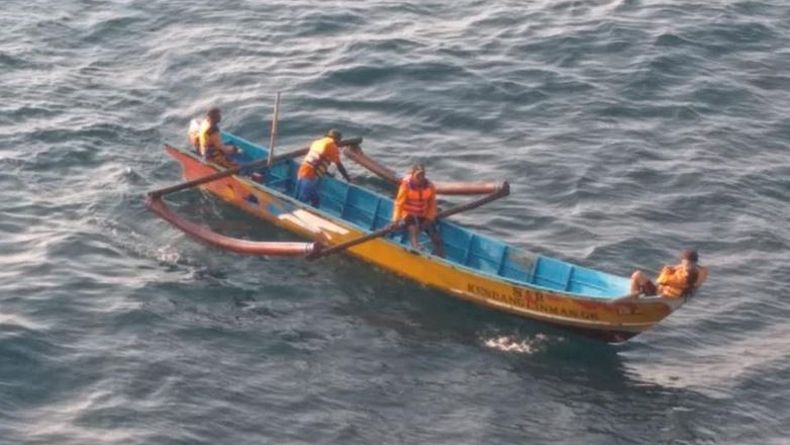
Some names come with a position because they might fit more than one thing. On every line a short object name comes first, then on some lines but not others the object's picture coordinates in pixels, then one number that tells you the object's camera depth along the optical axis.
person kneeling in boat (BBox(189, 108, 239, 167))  34.03
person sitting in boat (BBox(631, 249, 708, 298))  26.84
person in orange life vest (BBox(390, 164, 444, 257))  30.33
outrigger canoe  28.22
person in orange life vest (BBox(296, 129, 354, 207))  33.00
